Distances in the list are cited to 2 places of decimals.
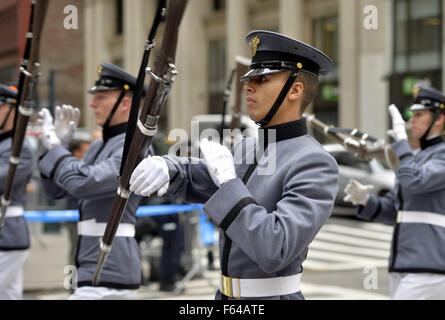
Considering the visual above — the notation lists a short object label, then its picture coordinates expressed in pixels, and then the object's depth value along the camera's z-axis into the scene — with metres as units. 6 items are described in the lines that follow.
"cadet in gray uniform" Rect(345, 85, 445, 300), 9.46
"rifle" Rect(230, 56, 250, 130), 10.17
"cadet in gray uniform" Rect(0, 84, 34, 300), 10.40
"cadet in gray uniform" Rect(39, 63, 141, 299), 8.05
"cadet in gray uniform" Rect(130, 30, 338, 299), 4.91
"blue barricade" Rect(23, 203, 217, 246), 16.78
